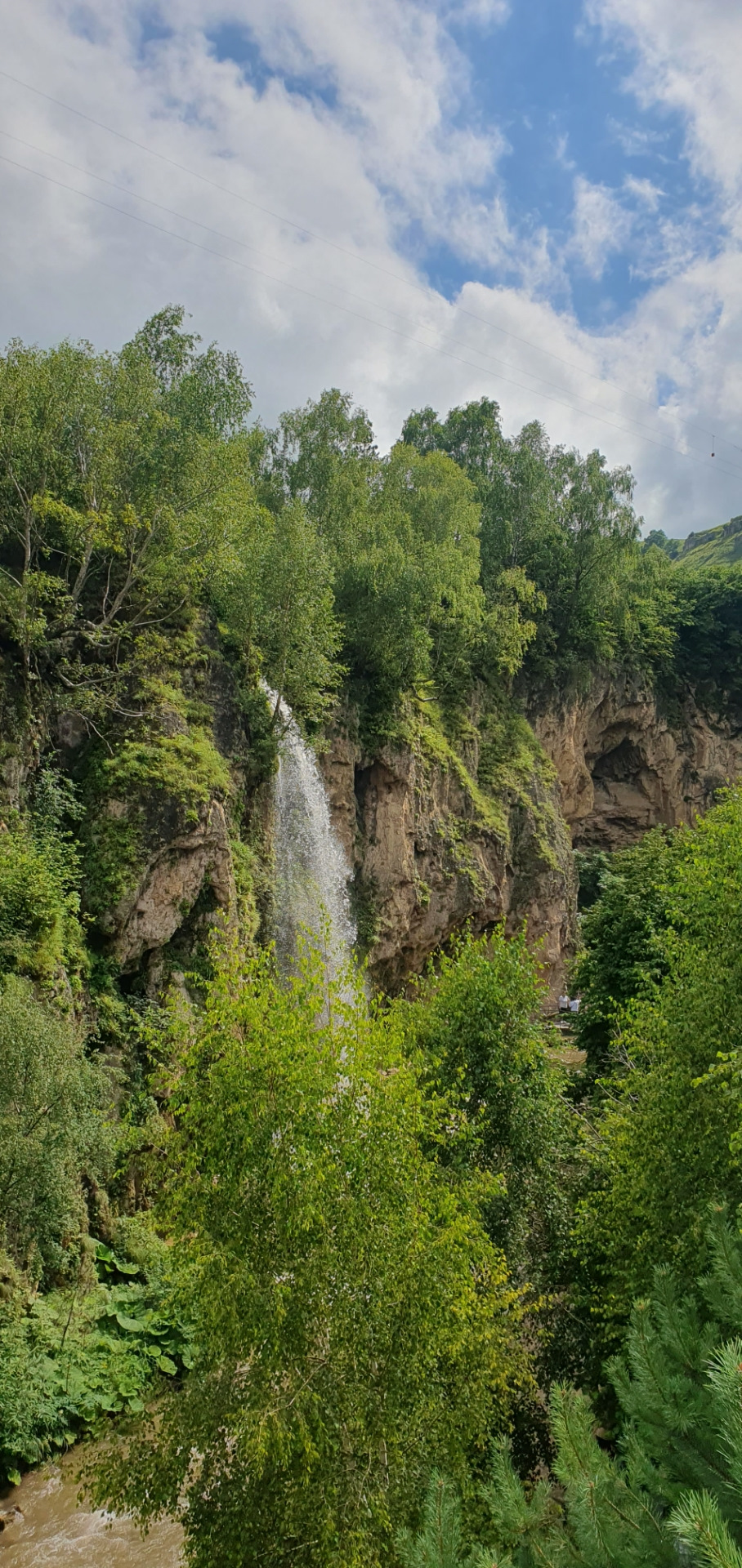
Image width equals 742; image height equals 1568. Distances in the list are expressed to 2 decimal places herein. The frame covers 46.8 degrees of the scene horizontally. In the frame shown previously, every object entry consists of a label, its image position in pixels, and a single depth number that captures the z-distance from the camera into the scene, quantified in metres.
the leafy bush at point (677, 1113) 11.16
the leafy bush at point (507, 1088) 13.38
